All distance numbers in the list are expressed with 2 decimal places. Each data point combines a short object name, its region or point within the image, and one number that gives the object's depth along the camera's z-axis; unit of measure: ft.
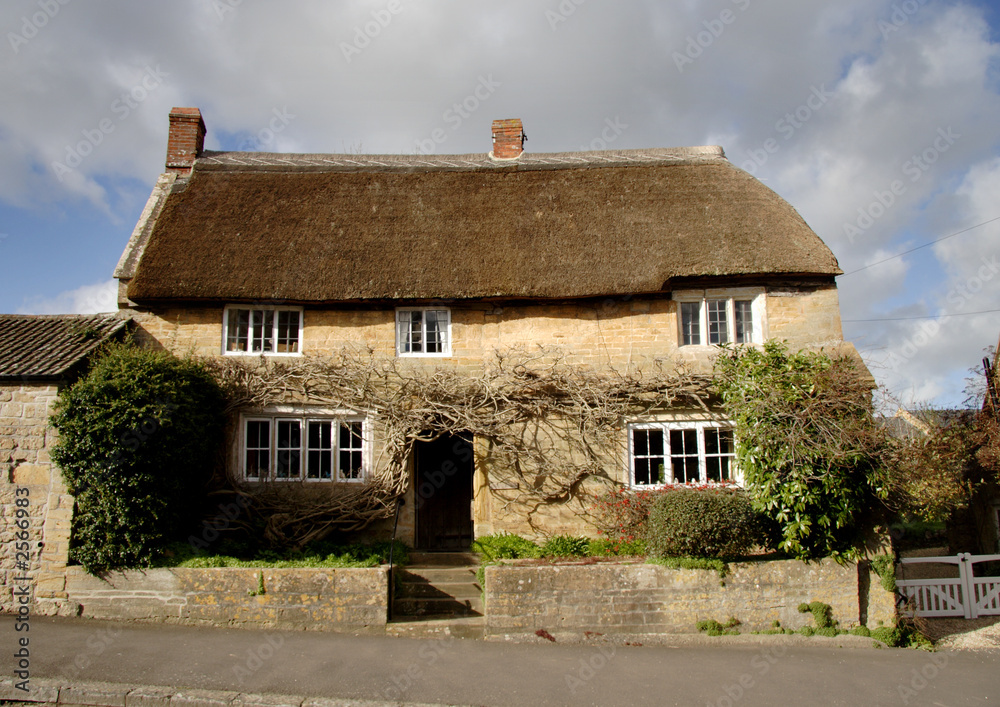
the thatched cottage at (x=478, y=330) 33.60
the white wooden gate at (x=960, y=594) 28.37
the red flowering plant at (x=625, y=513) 31.58
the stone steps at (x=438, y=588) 28.07
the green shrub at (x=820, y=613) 25.21
